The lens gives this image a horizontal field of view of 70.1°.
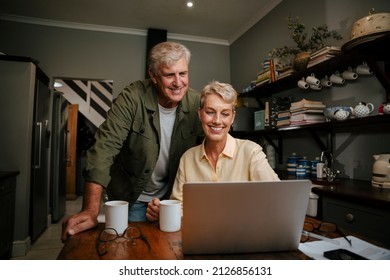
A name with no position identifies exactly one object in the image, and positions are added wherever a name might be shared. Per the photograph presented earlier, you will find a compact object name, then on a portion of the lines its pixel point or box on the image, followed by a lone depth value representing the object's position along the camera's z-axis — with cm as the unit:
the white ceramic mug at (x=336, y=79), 210
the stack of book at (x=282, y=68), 241
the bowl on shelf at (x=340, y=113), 187
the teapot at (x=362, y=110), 175
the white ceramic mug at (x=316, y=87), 226
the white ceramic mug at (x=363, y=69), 189
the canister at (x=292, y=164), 250
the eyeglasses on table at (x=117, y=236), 79
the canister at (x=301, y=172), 230
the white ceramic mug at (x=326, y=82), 223
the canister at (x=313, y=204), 182
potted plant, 220
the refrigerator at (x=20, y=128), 255
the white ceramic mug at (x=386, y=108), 157
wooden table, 71
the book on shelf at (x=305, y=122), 216
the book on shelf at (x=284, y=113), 240
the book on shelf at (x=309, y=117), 217
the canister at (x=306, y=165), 231
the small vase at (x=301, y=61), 218
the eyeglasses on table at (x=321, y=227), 93
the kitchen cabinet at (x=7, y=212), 227
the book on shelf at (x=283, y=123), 239
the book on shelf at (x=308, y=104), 217
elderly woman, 124
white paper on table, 73
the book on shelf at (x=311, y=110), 217
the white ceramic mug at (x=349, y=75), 200
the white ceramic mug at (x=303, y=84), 231
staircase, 594
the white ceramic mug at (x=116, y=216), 84
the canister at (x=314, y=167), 224
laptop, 65
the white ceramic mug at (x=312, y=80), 223
